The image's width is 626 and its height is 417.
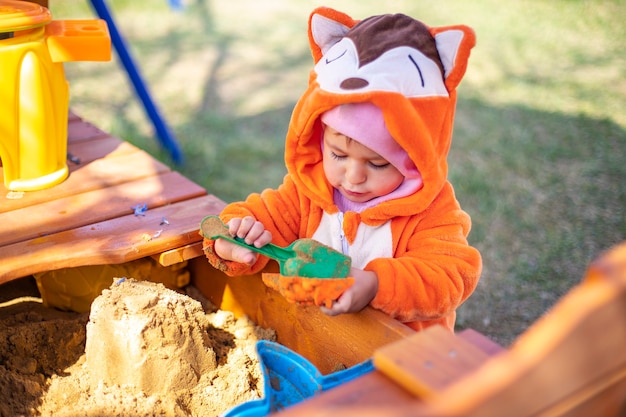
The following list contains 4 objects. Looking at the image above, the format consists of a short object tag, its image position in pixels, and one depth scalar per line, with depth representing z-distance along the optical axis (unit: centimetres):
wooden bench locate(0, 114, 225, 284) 150
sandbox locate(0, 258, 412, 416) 131
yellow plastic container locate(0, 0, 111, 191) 166
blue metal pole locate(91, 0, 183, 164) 270
